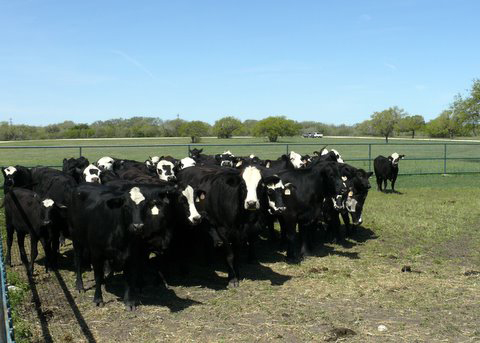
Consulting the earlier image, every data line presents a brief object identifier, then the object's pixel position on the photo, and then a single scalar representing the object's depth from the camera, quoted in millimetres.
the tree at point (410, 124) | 98312
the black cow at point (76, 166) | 12422
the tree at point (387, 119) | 93625
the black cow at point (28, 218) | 8148
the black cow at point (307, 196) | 9258
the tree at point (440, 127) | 87438
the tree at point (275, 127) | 81188
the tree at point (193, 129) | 81125
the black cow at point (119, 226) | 6496
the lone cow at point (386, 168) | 18891
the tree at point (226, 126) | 84938
